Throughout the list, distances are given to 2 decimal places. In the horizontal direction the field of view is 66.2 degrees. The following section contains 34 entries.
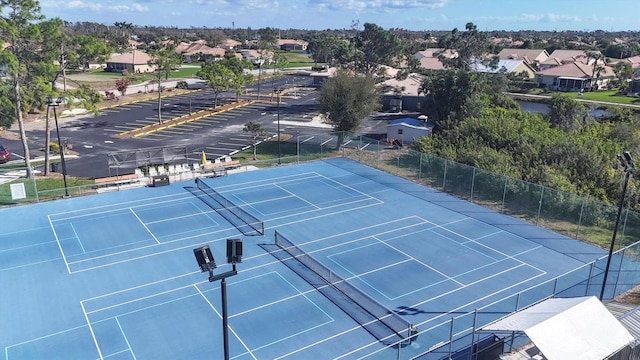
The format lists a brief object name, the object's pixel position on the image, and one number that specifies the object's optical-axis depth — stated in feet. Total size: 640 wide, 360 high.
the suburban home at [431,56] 318.65
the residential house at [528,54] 369.67
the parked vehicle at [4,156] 115.85
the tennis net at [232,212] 75.15
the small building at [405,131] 140.26
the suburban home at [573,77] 286.87
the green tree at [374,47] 251.80
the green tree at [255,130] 130.82
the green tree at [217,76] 190.08
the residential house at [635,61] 336.82
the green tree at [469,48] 246.88
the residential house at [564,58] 342.64
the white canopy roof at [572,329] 38.11
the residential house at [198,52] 374.43
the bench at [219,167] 102.53
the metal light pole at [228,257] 32.58
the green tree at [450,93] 146.82
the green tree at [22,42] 93.30
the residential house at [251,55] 330.20
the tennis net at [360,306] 48.96
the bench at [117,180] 93.04
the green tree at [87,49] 104.88
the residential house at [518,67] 306.14
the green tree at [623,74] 279.67
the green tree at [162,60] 175.42
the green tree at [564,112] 148.56
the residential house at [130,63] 293.84
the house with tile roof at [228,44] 447.83
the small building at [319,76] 264.13
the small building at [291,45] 532.32
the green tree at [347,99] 126.41
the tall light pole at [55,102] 84.59
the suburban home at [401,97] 199.00
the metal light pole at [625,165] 50.38
